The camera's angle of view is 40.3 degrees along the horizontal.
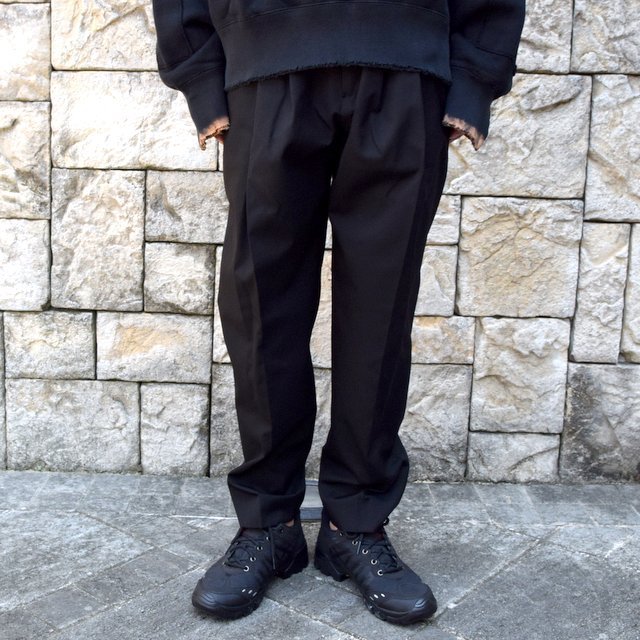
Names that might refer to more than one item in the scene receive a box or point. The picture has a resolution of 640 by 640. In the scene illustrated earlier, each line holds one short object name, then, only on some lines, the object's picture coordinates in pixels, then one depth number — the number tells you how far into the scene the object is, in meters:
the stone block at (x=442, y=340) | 2.83
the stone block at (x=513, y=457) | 2.90
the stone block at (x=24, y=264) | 2.81
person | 1.82
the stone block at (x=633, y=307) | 2.79
